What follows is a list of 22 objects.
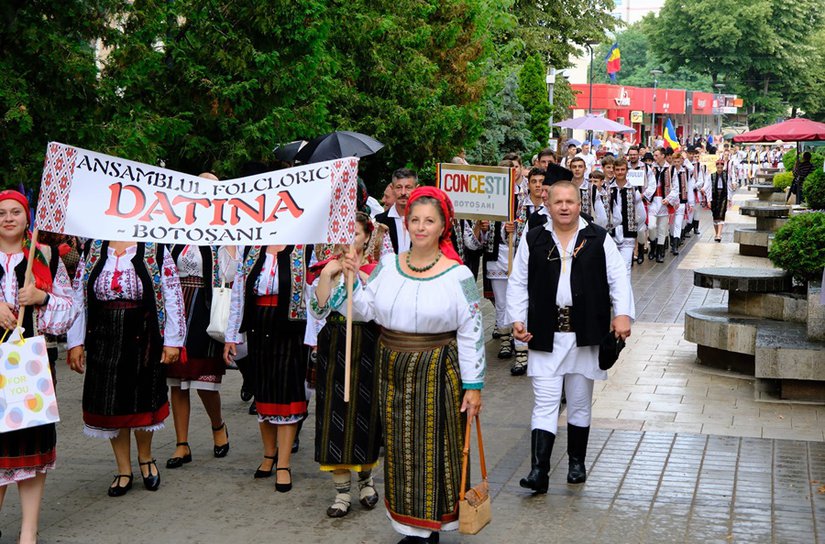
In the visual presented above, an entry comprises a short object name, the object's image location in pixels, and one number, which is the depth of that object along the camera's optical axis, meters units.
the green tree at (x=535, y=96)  33.44
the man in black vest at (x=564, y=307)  7.25
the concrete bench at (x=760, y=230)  20.89
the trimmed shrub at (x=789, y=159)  37.73
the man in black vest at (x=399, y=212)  9.30
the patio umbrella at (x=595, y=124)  33.42
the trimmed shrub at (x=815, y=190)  19.25
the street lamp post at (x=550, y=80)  33.78
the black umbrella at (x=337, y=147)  10.37
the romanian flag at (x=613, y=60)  50.69
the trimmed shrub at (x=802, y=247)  11.18
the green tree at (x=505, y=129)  29.02
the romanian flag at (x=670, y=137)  37.56
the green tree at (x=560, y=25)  40.31
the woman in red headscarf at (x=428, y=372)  6.06
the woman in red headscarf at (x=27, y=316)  6.16
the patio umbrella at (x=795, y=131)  25.72
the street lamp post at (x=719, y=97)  69.61
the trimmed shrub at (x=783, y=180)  33.31
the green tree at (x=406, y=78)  17.48
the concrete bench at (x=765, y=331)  9.83
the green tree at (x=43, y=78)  10.17
